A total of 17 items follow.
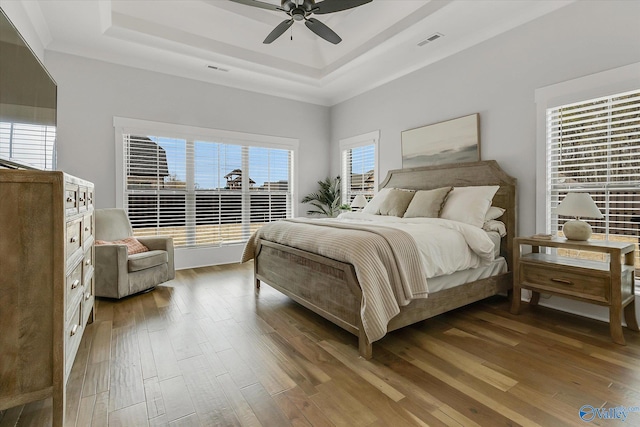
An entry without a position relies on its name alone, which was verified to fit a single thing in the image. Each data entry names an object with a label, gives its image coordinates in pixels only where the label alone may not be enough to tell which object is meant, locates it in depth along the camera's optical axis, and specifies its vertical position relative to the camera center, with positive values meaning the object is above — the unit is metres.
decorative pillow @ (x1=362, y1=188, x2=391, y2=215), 4.17 +0.11
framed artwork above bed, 3.85 +0.89
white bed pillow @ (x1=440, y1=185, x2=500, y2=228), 3.21 +0.07
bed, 2.26 -0.57
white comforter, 2.45 -0.27
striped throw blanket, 2.06 -0.36
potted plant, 6.02 +0.23
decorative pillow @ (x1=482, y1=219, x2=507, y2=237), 3.26 -0.16
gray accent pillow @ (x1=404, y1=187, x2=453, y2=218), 3.51 +0.08
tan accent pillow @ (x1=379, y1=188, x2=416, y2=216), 3.88 +0.11
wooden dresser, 1.33 -0.33
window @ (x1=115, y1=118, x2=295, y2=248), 4.52 +0.40
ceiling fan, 2.89 +1.88
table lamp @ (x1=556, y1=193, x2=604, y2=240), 2.50 -0.01
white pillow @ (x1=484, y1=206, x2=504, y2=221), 3.33 -0.02
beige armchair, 3.28 -0.53
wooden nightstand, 2.32 -0.52
